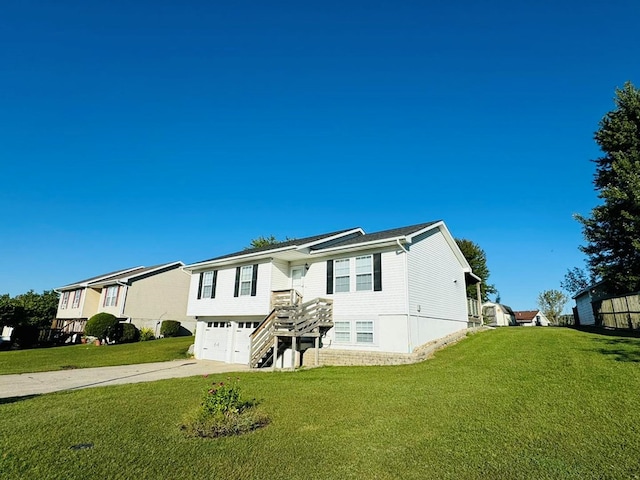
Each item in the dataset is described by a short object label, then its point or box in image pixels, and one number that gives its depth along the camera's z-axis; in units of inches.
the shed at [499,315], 1208.7
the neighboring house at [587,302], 1125.1
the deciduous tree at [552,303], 2155.5
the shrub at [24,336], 1128.8
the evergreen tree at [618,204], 764.0
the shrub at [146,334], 1157.5
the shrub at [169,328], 1226.0
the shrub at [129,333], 1102.2
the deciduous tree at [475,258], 1518.2
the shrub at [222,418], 244.7
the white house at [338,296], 610.2
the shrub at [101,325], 1056.8
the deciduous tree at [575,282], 1172.5
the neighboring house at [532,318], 2494.1
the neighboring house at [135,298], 1205.1
